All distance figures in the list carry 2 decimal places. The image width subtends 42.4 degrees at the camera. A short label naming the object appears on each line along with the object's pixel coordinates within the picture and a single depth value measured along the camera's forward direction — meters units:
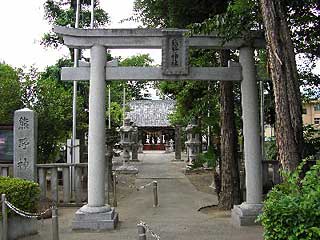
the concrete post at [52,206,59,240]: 7.11
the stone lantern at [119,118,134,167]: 27.19
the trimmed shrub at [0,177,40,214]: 8.44
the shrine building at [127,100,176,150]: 53.78
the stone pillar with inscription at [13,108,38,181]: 11.55
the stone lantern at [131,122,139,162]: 35.99
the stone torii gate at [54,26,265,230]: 9.83
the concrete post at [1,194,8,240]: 7.77
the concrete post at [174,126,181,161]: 38.19
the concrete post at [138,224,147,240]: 5.41
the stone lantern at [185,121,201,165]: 29.86
